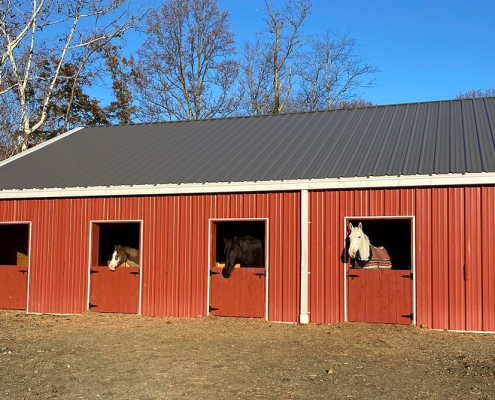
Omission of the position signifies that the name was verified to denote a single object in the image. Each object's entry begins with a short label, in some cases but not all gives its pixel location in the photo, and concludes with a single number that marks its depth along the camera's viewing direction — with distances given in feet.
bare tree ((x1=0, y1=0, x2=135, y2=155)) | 75.61
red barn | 39.34
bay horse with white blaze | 47.88
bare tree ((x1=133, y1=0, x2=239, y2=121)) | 121.08
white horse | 39.42
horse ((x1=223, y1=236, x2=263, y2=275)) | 44.29
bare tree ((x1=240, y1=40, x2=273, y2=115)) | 124.36
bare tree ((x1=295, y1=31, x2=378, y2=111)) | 124.47
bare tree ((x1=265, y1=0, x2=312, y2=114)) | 117.50
